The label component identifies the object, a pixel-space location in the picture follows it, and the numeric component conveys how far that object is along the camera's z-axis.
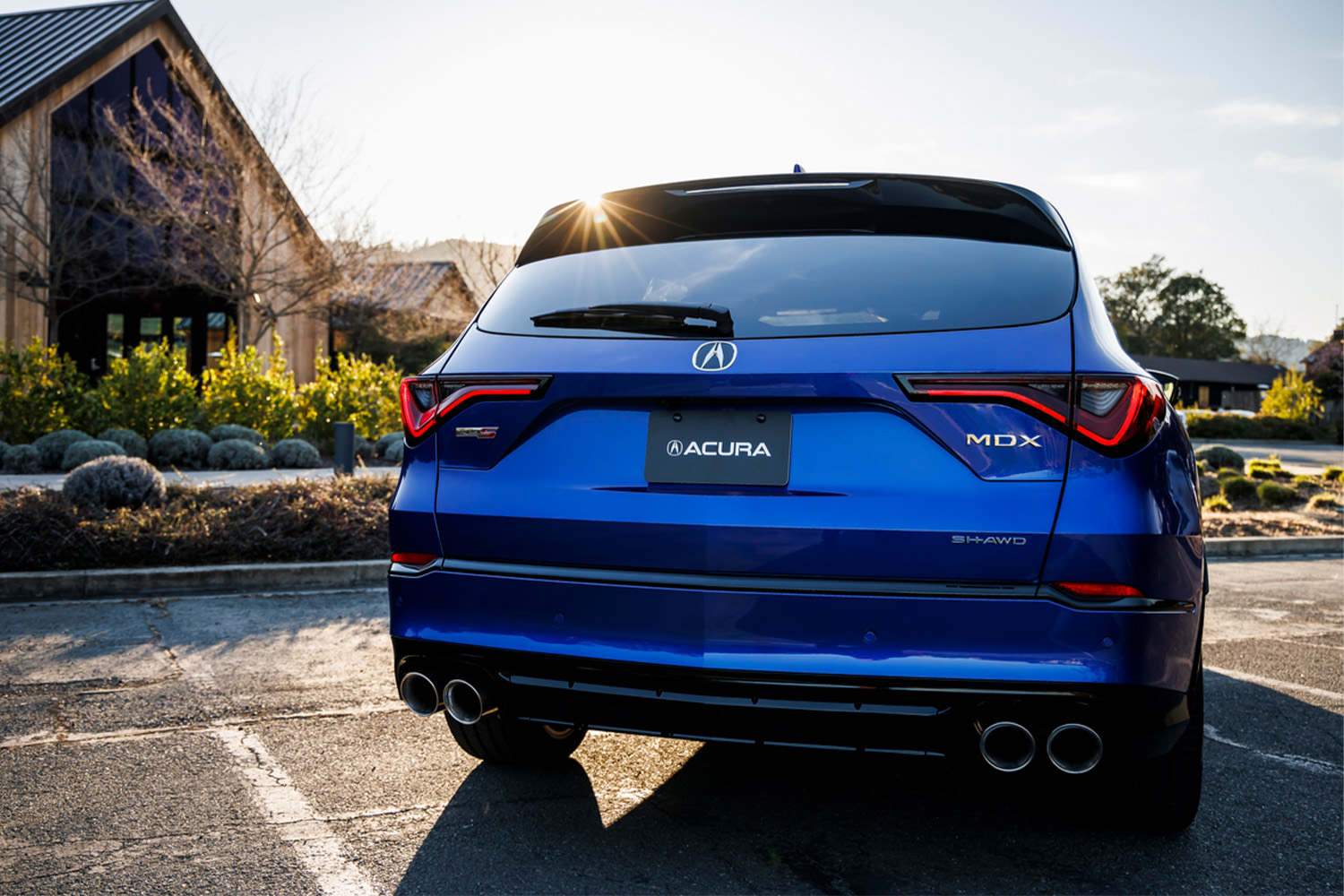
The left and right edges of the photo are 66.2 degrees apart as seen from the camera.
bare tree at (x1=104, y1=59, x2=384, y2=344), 22.44
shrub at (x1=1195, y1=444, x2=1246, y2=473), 19.38
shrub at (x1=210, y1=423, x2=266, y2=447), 14.29
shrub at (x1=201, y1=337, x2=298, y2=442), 15.28
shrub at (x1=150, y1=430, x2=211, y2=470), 13.55
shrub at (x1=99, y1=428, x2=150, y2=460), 13.30
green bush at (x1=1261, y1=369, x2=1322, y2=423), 43.09
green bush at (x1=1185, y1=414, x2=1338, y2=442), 39.59
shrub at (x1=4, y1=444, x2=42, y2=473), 12.23
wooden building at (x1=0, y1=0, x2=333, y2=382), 21.98
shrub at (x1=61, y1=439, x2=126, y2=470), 12.13
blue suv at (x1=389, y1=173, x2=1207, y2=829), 2.26
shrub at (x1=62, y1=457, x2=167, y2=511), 7.82
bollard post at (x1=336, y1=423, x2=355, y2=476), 12.02
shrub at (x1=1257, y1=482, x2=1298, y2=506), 14.74
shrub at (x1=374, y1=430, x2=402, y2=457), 15.26
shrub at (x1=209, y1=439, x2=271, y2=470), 13.38
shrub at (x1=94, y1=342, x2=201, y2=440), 14.13
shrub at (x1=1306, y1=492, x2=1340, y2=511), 14.09
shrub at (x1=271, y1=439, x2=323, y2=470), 13.99
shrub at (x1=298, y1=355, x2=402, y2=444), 15.98
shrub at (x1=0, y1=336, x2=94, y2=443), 13.73
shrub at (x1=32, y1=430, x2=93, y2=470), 12.50
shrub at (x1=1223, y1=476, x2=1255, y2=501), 15.12
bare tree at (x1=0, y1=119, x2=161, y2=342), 21.75
